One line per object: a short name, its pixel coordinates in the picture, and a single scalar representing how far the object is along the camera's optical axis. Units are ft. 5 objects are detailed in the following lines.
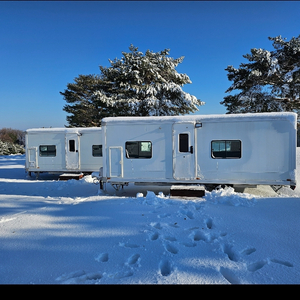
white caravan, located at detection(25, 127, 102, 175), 37.09
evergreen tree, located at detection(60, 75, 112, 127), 72.74
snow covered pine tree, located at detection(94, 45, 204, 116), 55.57
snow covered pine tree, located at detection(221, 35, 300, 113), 50.19
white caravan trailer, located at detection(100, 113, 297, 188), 21.39
